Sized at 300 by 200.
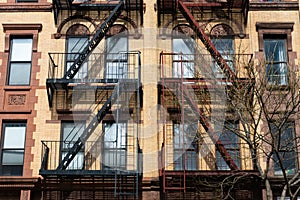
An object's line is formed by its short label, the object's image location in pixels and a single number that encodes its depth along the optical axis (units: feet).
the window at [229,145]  59.71
